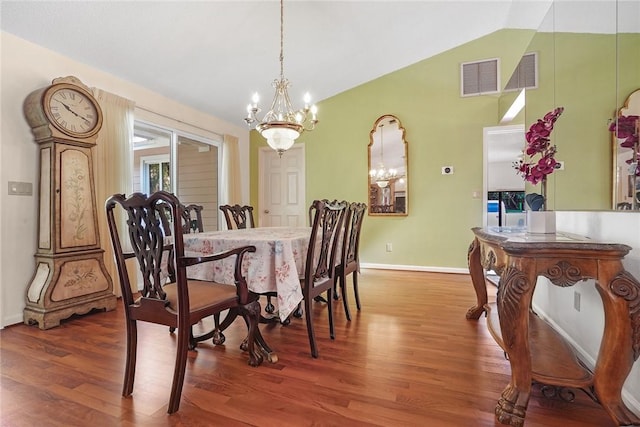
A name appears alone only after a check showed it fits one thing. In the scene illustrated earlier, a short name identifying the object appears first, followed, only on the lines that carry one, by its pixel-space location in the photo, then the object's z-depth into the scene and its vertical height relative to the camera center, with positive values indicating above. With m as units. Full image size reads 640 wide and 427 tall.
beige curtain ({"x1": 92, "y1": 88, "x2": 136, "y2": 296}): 3.04 +0.58
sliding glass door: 3.83 +0.65
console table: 1.21 -0.42
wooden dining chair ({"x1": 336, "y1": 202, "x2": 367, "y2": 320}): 2.42 -0.31
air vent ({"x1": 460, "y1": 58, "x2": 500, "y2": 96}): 4.20 +1.86
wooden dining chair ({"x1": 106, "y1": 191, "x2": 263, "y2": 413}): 1.35 -0.38
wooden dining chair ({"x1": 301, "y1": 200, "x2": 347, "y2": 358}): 1.88 -0.32
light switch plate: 2.48 +0.20
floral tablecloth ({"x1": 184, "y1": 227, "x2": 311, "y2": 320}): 1.78 -0.31
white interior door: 5.22 +0.42
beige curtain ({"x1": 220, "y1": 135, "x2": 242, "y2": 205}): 4.78 +0.63
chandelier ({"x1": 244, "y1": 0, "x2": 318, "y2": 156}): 2.50 +0.71
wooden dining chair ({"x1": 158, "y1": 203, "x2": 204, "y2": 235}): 2.54 -0.07
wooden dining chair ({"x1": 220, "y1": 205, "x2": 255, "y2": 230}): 3.10 -0.03
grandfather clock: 2.47 +0.05
